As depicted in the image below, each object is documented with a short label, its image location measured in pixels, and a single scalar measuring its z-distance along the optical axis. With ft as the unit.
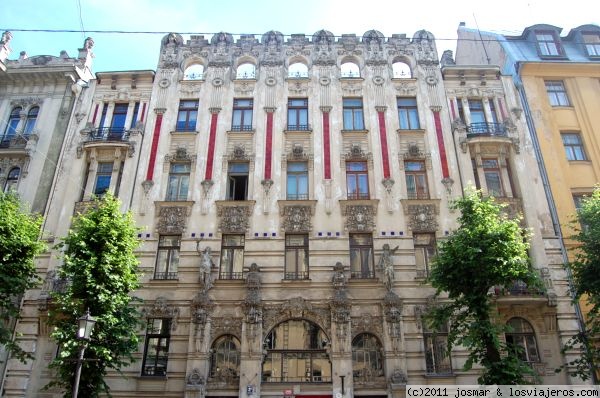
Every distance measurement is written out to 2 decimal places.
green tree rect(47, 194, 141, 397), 51.16
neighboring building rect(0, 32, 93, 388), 74.95
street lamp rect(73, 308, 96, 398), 40.11
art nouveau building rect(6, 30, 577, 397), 60.59
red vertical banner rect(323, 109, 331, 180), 72.84
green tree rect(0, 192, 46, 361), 54.95
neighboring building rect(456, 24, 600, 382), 72.69
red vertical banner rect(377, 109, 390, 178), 72.86
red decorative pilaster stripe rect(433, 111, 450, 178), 72.74
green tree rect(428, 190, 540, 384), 49.42
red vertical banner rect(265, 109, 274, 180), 73.11
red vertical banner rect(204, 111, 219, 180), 73.51
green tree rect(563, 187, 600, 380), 53.06
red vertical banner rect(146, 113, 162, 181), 73.63
